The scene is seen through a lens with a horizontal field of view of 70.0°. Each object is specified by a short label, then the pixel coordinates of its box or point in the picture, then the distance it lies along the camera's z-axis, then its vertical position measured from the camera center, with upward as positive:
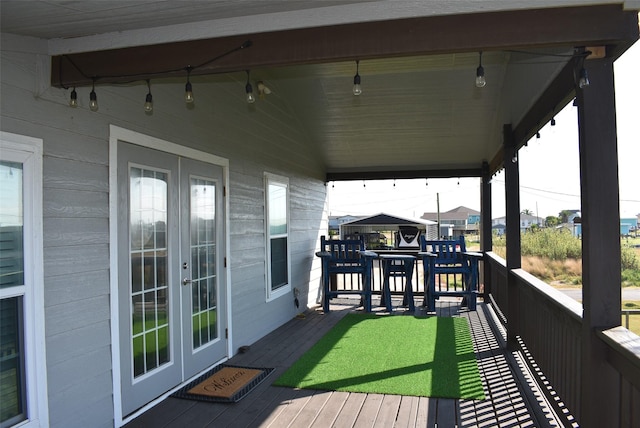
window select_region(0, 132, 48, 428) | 2.27 -0.33
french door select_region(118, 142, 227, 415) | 3.17 -0.42
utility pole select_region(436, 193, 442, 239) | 20.99 +0.63
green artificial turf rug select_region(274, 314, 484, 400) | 3.70 -1.40
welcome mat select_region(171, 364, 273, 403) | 3.52 -1.38
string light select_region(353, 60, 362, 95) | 2.30 +0.66
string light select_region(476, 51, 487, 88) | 2.11 +0.63
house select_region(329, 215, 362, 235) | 35.17 -0.56
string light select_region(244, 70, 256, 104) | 2.39 +0.66
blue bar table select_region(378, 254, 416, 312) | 6.82 -0.93
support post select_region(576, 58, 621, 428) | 2.23 -0.05
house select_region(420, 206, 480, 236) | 35.25 -0.20
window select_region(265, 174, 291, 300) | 5.74 -0.24
